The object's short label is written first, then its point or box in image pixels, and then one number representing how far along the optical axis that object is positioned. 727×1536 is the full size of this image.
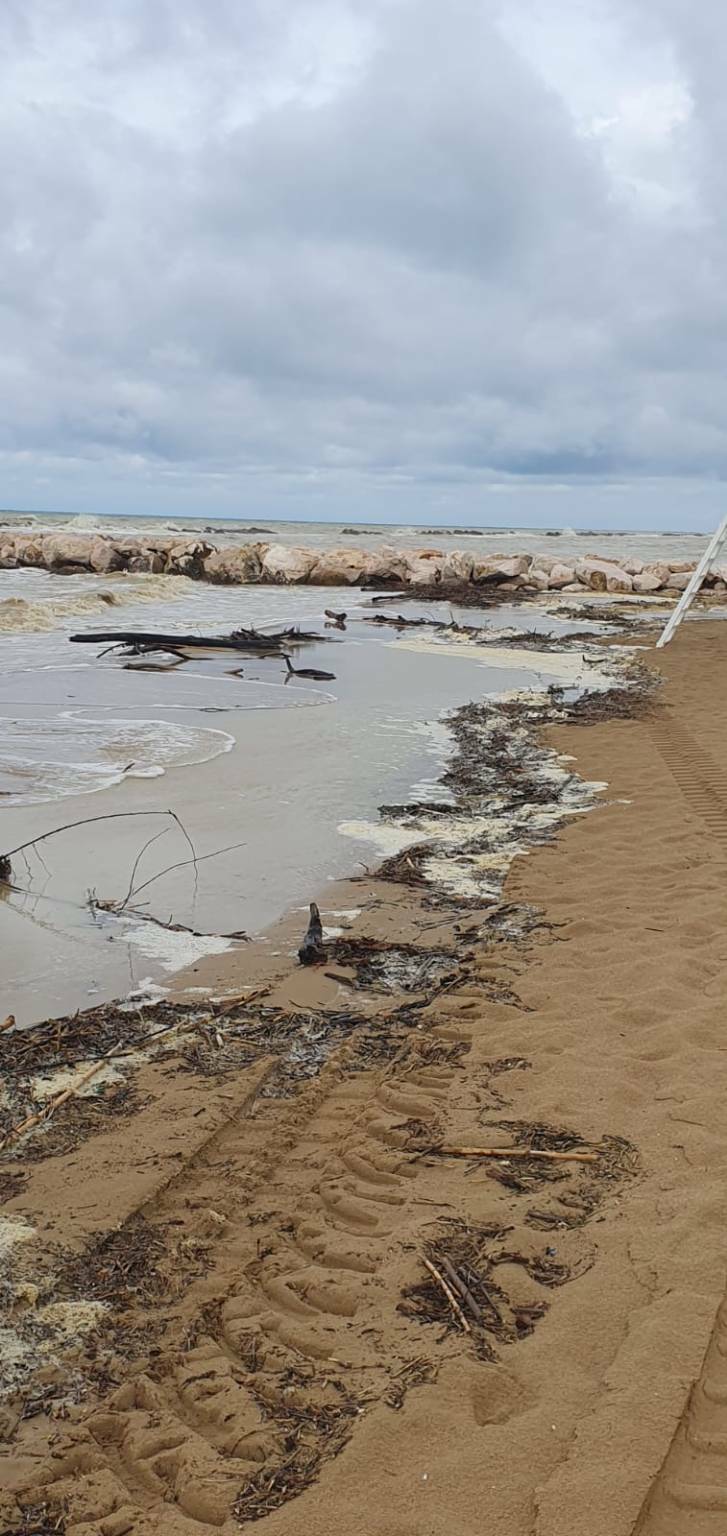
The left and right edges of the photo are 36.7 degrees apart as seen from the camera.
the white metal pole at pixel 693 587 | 17.59
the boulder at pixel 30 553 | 35.91
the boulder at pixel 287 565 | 32.53
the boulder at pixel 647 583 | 30.31
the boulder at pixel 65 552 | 33.91
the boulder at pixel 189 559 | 33.53
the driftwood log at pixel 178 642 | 15.55
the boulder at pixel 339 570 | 32.56
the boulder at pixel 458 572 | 30.31
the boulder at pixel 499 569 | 30.08
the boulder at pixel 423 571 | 30.67
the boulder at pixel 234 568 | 32.44
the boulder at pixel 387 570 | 31.67
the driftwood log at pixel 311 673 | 13.57
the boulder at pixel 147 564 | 33.84
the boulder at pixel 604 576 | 30.38
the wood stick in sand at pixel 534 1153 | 3.00
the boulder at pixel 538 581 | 30.56
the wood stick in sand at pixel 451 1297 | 2.38
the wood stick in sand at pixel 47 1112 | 3.26
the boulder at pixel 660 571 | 31.36
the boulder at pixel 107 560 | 33.72
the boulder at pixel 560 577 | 30.86
